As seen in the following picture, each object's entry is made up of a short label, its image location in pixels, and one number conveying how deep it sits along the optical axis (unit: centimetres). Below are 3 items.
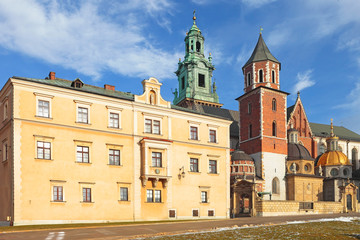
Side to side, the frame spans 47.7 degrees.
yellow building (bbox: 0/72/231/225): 3378
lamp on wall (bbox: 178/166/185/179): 4191
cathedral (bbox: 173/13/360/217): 5969
